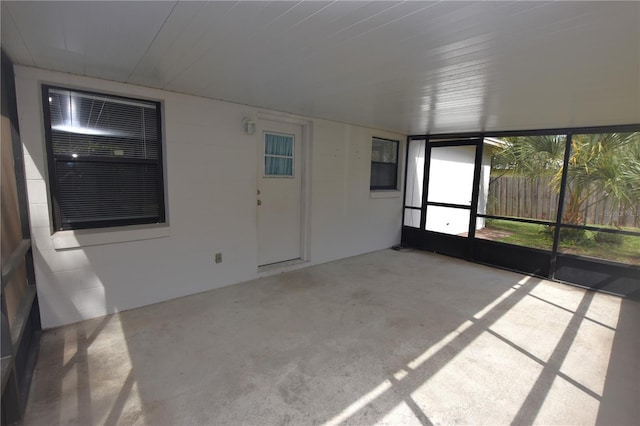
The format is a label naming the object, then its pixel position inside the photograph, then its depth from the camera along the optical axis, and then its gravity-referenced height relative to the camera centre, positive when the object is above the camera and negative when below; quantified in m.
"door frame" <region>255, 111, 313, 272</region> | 4.16 -0.19
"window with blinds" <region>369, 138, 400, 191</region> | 5.39 +0.24
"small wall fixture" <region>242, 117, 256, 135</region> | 3.57 +0.58
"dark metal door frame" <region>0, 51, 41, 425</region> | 1.57 -0.97
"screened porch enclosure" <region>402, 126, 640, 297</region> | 4.07 -0.34
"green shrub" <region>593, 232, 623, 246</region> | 4.25 -0.80
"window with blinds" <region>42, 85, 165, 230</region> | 2.60 +0.11
